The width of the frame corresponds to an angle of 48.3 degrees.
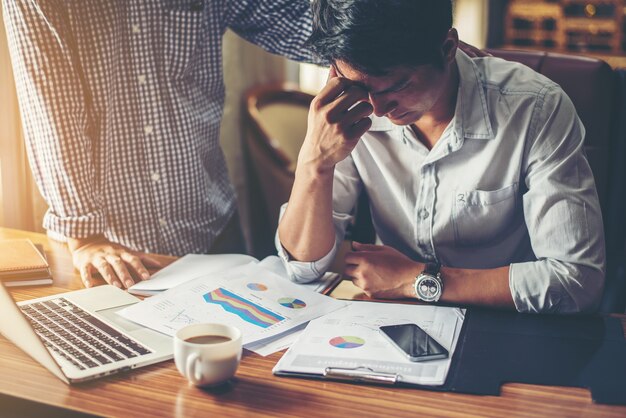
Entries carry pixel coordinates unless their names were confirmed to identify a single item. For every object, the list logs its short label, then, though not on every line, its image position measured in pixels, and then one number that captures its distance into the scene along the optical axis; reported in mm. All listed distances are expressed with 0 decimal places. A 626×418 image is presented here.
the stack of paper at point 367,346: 1013
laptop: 1011
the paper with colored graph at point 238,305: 1187
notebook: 1396
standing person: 1573
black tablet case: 989
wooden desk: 924
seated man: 1250
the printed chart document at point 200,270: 1369
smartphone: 1057
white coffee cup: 966
